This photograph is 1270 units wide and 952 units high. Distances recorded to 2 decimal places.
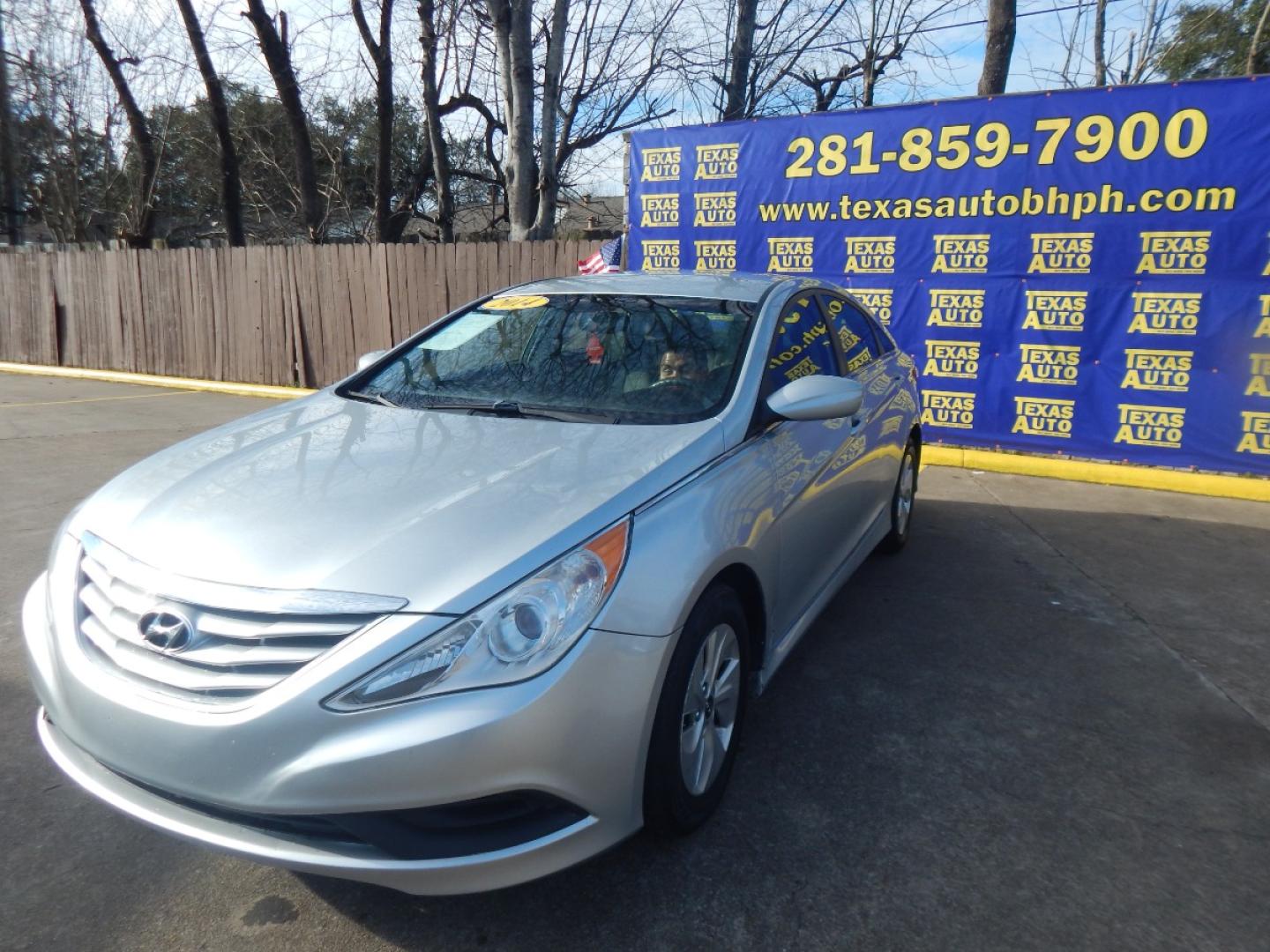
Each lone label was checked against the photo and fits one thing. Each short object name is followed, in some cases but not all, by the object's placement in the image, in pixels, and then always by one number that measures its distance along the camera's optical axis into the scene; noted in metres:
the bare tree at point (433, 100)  14.59
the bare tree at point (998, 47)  9.91
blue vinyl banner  6.82
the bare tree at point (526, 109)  10.59
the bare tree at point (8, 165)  18.86
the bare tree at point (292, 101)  13.95
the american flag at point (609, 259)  9.49
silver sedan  1.93
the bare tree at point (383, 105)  15.27
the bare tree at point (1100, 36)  17.38
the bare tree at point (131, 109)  16.77
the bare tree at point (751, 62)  17.47
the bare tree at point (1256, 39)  10.92
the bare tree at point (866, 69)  20.45
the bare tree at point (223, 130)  14.97
